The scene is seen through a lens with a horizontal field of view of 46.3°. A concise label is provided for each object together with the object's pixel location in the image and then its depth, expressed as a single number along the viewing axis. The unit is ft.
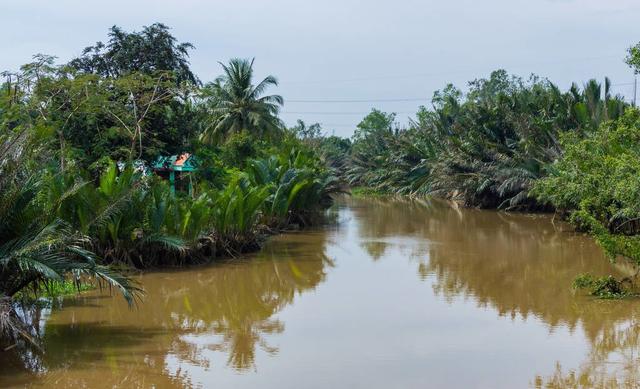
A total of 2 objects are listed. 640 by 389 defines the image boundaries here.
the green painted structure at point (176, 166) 79.41
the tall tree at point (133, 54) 88.53
